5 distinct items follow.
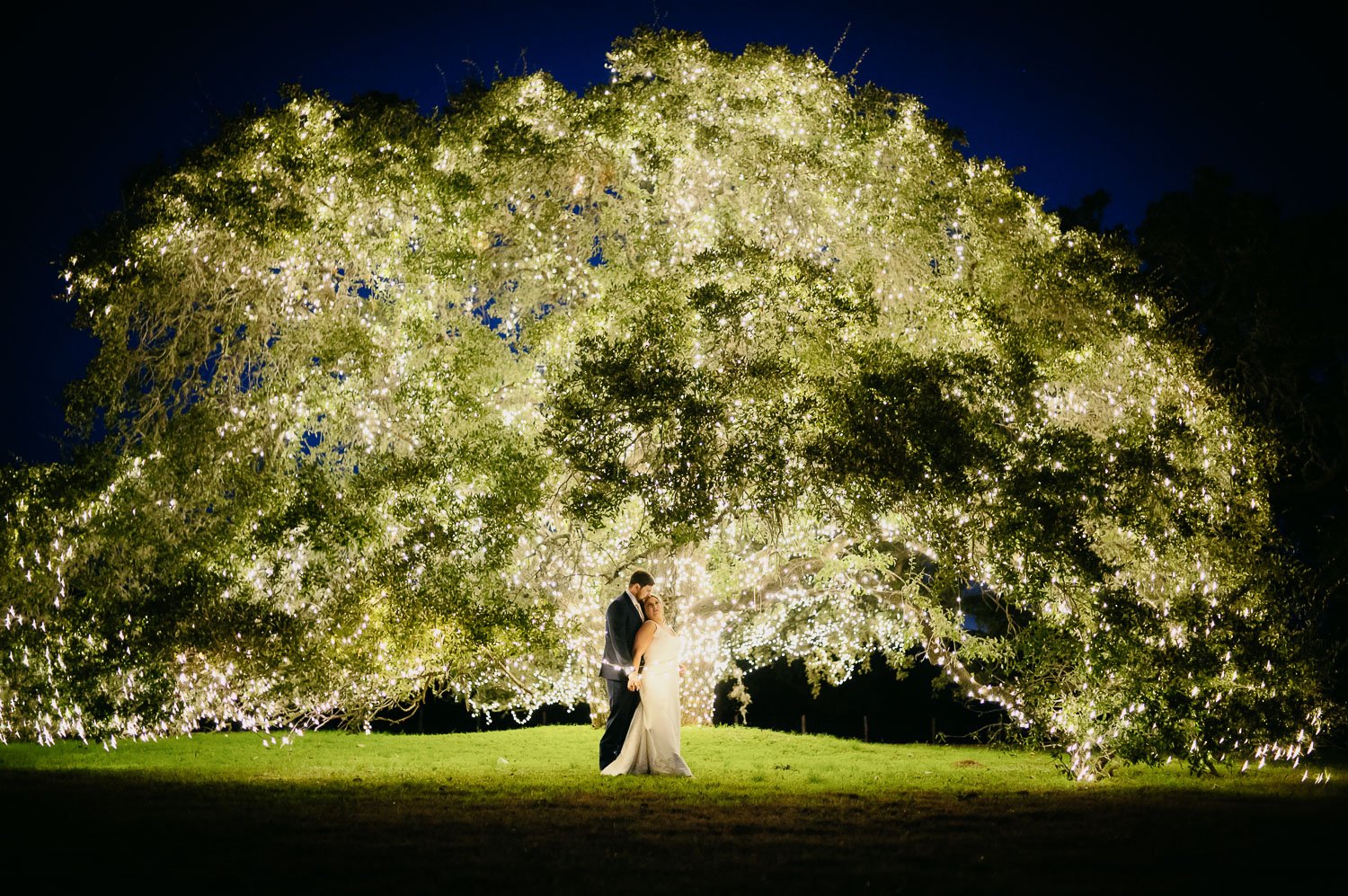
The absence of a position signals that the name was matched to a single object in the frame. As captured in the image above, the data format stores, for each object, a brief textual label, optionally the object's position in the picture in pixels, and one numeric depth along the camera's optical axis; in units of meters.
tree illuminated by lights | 12.52
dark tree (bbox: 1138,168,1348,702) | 22.12
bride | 11.44
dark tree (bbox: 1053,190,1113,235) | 26.94
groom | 11.59
